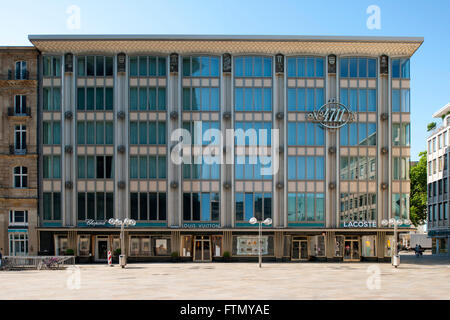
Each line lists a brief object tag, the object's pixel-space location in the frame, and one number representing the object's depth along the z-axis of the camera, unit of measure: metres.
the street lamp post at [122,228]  44.84
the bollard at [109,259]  46.78
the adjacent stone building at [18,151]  53.69
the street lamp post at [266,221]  49.17
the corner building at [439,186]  80.23
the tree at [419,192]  91.81
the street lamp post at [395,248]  45.28
